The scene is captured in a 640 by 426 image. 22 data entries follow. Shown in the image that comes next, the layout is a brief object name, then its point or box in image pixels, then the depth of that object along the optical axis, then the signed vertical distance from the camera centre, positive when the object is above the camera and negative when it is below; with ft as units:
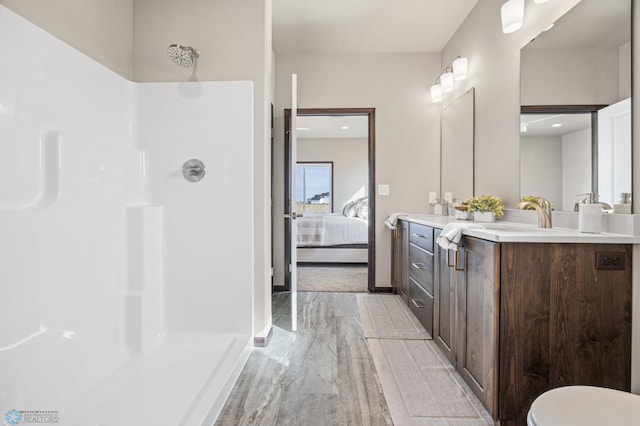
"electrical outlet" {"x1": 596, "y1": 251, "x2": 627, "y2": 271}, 4.35 -0.72
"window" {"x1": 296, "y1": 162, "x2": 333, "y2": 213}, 27.14 +1.59
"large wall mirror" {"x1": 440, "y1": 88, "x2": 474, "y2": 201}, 9.45 +1.81
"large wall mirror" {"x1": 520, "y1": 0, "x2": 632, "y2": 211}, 4.79 +1.69
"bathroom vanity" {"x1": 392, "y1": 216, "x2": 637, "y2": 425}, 4.35 -1.46
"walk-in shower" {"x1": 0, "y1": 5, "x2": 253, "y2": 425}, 4.10 -0.57
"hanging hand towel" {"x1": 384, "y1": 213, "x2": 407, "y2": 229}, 10.78 -0.47
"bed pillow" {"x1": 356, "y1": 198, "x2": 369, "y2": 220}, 19.69 -0.18
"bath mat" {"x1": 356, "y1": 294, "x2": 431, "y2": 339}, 7.91 -3.06
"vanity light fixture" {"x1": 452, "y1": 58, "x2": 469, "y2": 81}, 9.53 +4.05
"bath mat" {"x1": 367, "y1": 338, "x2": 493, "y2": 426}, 4.83 -3.09
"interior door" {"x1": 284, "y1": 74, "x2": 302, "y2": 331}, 7.62 +0.09
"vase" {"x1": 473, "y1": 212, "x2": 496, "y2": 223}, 7.52 -0.25
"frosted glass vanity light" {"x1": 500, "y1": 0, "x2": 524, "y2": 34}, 6.77 +3.98
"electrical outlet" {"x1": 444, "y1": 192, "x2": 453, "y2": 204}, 10.68 +0.30
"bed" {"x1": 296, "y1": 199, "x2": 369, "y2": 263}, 16.08 -1.77
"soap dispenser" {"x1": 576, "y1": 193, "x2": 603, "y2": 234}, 4.66 -0.16
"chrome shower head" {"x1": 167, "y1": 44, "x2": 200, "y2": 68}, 6.24 +2.92
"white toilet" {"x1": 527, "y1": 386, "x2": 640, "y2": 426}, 2.72 -1.76
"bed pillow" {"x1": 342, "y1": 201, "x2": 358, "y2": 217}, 20.51 -0.25
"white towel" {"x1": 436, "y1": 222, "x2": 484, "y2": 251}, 5.53 -0.50
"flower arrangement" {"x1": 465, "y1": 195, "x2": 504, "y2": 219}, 7.48 +0.03
